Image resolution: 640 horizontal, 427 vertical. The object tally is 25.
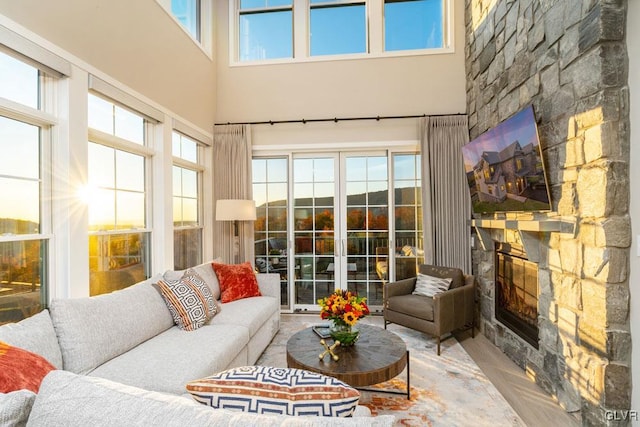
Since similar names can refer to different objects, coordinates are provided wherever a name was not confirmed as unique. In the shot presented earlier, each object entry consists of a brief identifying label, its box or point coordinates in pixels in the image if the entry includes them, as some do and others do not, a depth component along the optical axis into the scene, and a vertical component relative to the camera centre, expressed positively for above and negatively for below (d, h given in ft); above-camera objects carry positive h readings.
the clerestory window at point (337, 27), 15.01 +8.77
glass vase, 7.73 -2.77
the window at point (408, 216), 14.74 +0.01
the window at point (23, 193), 6.50 +0.60
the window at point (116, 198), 8.66 +0.64
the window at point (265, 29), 15.33 +8.94
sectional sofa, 2.64 -2.15
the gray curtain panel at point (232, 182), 14.85 +1.65
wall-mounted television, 8.13 +1.40
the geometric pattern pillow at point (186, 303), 8.49 -2.24
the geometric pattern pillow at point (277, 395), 3.15 -1.74
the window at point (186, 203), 12.60 +0.65
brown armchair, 10.64 -3.10
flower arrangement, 7.57 -2.18
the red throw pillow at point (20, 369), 3.59 -1.77
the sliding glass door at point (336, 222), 14.80 -0.23
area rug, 7.10 -4.39
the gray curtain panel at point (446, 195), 13.79 +0.89
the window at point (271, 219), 15.38 -0.05
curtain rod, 14.39 +4.39
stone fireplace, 6.35 +0.42
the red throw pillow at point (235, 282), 11.48 -2.31
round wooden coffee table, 6.68 -3.14
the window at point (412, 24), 14.66 +8.64
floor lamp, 13.42 +0.34
